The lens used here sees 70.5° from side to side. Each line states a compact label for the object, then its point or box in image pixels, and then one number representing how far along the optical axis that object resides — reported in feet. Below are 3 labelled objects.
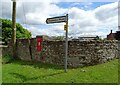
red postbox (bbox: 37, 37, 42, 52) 16.25
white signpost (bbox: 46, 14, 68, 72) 12.71
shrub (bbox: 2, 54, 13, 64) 17.97
